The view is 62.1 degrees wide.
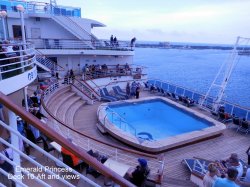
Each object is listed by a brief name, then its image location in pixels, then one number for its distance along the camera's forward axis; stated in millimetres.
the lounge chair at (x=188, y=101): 15802
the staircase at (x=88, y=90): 16008
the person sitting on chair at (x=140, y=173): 5016
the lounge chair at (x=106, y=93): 16981
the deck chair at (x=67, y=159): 5607
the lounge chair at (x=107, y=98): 16094
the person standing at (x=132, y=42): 21916
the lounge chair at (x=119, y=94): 17172
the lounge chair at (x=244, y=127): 11278
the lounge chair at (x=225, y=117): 12809
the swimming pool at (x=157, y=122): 9695
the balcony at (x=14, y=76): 5770
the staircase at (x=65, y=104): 11255
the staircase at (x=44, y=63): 16550
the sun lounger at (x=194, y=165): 7427
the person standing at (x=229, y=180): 3299
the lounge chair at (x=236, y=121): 11586
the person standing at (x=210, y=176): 4602
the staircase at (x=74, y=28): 19650
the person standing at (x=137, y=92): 16605
